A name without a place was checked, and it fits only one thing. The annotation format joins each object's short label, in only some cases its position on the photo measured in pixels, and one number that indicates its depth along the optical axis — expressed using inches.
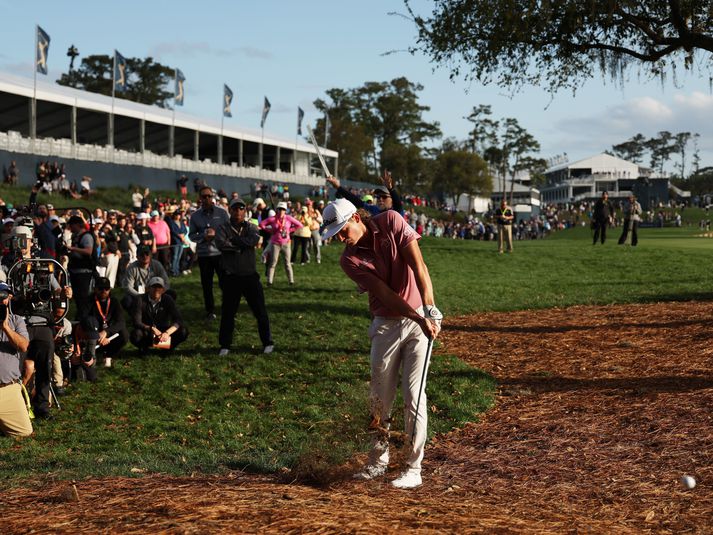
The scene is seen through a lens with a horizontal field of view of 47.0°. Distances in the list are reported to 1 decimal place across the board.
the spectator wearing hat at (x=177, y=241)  823.7
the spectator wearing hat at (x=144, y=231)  682.7
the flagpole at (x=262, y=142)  2640.3
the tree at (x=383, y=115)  3973.9
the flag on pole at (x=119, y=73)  1743.4
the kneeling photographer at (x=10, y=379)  361.7
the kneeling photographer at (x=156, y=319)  502.6
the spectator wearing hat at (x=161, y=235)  787.4
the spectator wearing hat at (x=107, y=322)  482.6
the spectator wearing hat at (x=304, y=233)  903.1
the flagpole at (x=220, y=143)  2332.7
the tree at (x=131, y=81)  3565.5
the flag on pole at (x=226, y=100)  2337.7
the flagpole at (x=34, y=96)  1505.9
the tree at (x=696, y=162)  6046.3
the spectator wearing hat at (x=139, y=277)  518.0
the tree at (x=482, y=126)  3834.2
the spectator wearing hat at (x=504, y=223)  1126.1
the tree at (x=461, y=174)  3479.3
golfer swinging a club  237.3
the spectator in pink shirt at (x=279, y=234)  731.4
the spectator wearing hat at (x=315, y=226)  925.8
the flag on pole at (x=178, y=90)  2069.4
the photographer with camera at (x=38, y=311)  407.2
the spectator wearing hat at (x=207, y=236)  551.2
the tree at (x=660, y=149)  6289.4
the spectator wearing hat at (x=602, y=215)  1204.5
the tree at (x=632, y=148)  6560.0
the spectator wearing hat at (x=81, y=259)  546.3
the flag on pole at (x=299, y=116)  2637.8
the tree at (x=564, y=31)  523.5
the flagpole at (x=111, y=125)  1866.4
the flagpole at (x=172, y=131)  2070.4
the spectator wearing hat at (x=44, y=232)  591.5
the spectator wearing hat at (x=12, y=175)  1320.1
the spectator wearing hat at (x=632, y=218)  1150.3
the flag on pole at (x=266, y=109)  2516.0
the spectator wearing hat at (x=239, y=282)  494.3
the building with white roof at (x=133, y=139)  1590.8
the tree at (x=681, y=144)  6141.7
